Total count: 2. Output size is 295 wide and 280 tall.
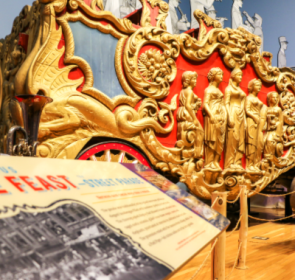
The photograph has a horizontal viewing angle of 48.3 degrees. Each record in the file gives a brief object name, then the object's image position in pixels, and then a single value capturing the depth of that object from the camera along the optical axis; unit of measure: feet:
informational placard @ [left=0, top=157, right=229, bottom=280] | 2.06
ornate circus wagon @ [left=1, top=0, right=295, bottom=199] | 9.42
